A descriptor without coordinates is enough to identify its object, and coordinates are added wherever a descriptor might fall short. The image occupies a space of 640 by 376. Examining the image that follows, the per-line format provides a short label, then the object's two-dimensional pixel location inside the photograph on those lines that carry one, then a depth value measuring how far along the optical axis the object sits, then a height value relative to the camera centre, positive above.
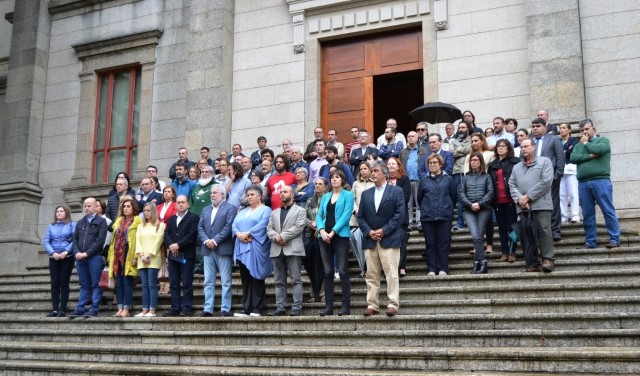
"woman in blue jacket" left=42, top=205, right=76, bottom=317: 11.07 +0.33
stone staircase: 7.06 -0.55
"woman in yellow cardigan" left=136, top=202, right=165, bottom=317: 10.30 +0.33
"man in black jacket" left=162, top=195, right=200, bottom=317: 10.17 +0.40
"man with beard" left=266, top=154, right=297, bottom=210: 10.81 +1.56
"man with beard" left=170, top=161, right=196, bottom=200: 12.49 +1.75
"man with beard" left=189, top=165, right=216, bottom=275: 11.69 +1.44
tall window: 17.61 +3.87
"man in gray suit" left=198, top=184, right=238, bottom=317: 9.91 +0.52
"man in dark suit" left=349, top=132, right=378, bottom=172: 11.90 +2.19
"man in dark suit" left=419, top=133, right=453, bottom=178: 11.05 +2.00
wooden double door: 15.52 +4.61
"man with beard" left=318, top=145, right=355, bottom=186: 10.95 +1.81
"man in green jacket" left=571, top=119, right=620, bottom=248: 9.65 +1.40
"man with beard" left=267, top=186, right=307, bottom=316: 9.34 +0.44
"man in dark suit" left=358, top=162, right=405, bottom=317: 8.56 +0.62
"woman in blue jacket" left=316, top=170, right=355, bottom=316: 8.98 +0.62
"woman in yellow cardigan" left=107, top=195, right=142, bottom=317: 10.52 +0.42
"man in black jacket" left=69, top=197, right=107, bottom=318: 10.87 +0.37
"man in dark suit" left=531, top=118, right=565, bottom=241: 10.12 +1.67
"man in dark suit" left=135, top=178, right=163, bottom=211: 12.03 +1.48
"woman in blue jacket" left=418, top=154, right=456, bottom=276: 9.69 +0.90
